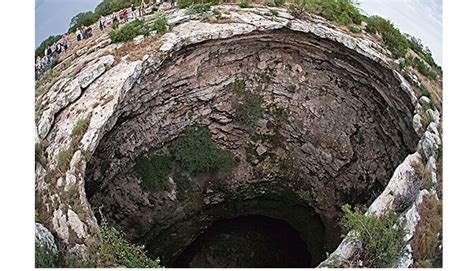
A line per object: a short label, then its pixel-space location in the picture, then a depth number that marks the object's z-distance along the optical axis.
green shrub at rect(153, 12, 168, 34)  11.75
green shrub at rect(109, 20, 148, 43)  11.62
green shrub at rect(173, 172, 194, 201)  15.27
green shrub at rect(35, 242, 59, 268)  7.14
